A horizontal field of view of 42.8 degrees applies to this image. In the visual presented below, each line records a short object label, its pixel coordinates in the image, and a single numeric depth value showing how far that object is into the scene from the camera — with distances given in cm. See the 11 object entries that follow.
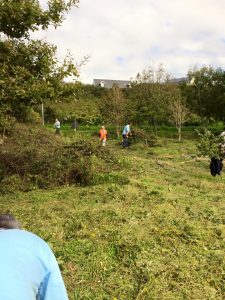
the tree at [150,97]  2376
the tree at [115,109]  2339
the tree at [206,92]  2506
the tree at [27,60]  697
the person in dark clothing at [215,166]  913
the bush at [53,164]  781
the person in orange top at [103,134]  1580
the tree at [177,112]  2220
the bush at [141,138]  1795
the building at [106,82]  6688
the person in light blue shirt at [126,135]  1699
